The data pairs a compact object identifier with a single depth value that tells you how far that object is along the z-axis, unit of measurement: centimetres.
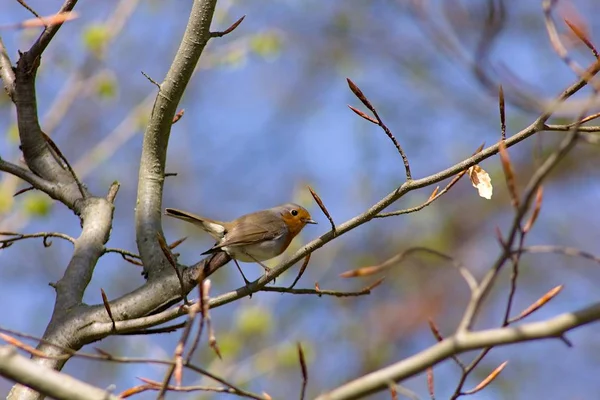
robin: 771
